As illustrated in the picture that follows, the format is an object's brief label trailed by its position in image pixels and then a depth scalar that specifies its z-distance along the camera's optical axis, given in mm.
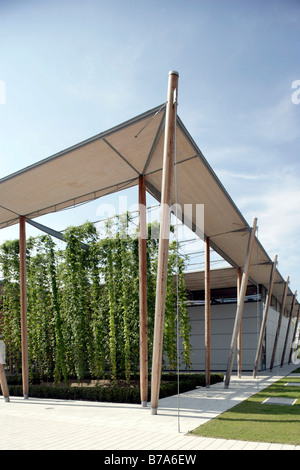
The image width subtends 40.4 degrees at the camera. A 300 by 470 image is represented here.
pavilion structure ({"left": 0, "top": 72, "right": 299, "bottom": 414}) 7676
